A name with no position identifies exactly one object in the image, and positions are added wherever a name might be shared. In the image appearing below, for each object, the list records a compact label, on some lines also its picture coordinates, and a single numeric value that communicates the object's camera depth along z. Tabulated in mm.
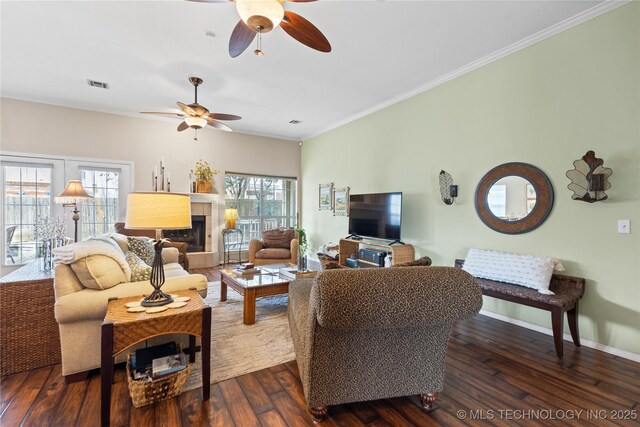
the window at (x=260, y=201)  6621
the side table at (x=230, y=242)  6305
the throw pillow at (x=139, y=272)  2248
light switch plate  2445
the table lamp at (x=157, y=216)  1833
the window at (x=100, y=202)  5166
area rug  2242
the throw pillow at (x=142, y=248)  3295
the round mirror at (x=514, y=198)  2943
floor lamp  3506
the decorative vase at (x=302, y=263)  3843
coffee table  3051
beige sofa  1924
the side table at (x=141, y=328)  1594
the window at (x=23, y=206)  4656
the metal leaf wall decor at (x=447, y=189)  3703
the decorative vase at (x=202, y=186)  5922
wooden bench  2377
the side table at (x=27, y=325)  2062
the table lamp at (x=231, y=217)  6215
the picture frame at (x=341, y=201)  5695
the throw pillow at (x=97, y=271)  2008
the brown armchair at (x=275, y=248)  5176
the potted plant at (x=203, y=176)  5934
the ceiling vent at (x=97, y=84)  4094
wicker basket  1771
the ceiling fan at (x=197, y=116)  3731
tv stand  4129
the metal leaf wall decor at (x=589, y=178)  2516
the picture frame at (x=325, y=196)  6133
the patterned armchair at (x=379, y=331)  1371
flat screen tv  4301
